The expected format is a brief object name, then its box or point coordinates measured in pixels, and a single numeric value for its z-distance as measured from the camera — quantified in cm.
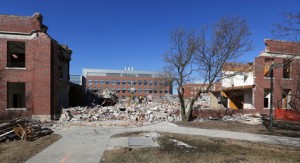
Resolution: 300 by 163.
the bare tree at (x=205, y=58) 1931
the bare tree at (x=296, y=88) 2463
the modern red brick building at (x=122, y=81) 10319
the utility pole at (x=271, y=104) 1532
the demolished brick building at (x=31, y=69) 1828
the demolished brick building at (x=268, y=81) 2484
